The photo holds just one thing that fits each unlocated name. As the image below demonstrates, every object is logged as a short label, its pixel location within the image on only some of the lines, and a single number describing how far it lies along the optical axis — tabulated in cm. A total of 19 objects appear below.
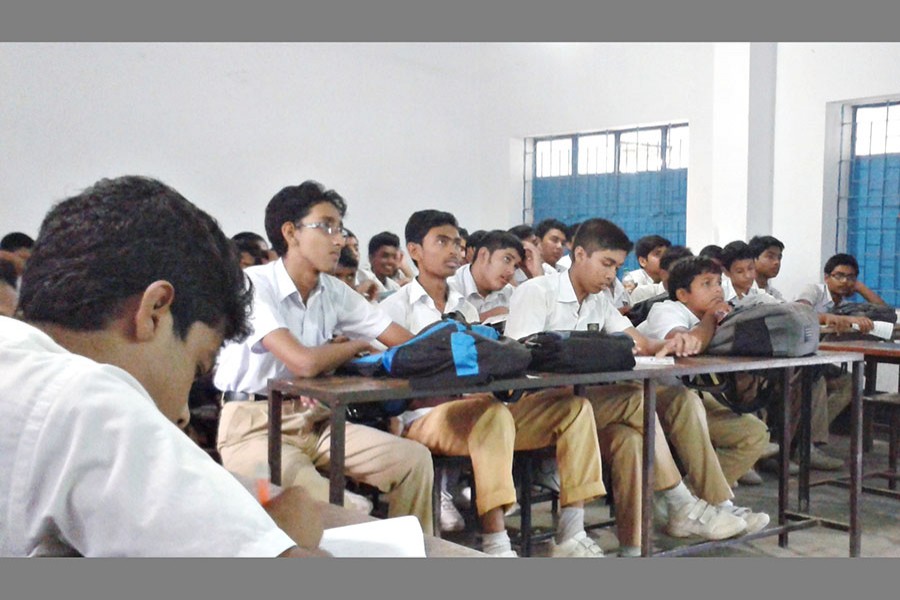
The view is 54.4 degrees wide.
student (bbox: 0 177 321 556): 67
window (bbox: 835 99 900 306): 604
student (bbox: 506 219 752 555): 296
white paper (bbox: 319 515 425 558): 104
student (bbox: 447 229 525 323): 415
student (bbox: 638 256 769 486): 340
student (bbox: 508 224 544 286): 527
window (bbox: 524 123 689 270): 710
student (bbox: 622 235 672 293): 571
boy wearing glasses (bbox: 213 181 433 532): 245
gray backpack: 309
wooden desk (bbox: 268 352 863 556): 215
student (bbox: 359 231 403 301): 564
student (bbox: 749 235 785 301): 543
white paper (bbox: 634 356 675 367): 287
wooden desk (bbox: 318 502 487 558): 106
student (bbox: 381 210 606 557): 262
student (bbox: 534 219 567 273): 602
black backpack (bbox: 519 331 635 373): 258
